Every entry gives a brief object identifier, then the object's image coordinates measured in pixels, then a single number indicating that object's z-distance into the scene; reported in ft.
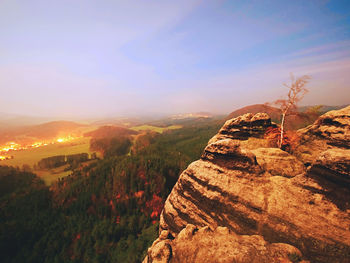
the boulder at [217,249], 24.75
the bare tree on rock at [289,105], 58.35
